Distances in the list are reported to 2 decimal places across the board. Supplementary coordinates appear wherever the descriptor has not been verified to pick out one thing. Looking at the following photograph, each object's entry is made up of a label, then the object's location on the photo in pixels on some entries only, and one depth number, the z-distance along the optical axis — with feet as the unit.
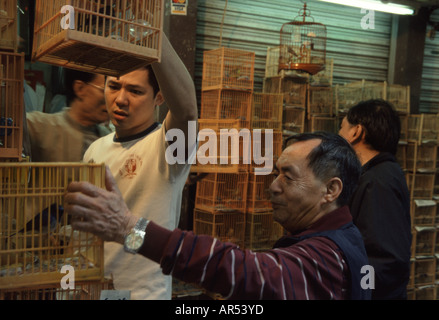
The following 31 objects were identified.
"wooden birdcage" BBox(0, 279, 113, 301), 4.05
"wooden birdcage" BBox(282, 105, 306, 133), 19.75
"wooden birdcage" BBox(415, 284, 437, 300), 20.15
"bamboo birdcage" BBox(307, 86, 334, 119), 20.22
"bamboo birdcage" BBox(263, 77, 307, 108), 19.45
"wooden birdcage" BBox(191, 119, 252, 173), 15.92
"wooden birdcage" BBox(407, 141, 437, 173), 20.34
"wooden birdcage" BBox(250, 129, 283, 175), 18.03
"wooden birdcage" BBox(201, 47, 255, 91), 17.35
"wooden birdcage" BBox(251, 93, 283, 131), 18.65
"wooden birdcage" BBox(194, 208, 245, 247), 17.65
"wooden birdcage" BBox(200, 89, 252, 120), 17.58
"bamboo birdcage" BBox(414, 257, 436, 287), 20.21
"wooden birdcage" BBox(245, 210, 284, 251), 18.40
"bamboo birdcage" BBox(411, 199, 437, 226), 19.94
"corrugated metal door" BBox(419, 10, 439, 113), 23.40
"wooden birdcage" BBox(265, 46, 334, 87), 19.44
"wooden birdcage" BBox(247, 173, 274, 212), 18.24
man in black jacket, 7.66
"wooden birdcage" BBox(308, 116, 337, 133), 20.13
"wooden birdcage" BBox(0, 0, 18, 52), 4.45
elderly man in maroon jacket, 3.94
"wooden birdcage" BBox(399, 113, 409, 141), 20.82
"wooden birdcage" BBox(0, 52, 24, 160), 4.35
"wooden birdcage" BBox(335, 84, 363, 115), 20.67
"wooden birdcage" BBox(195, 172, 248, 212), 17.75
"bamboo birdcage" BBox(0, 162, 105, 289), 3.96
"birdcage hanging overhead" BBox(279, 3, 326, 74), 18.90
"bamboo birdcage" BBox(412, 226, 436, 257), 19.84
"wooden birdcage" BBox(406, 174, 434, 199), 20.40
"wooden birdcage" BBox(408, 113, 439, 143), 20.63
